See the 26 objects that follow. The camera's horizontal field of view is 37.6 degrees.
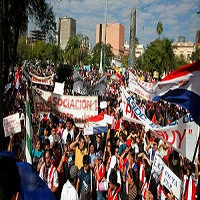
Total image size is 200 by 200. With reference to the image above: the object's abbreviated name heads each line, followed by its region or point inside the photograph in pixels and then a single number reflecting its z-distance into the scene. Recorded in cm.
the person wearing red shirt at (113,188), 509
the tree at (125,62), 6870
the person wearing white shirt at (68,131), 796
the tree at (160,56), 4710
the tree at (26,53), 5747
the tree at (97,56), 6124
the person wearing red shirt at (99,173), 567
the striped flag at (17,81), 1262
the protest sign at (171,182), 453
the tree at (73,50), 6397
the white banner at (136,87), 851
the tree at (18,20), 1047
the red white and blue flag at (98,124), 767
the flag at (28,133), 464
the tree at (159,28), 7469
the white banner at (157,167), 523
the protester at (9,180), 181
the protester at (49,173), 517
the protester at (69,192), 470
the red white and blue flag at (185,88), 409
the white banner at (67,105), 796
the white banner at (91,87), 1310
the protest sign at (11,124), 641
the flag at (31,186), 198
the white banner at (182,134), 442
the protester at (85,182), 547
